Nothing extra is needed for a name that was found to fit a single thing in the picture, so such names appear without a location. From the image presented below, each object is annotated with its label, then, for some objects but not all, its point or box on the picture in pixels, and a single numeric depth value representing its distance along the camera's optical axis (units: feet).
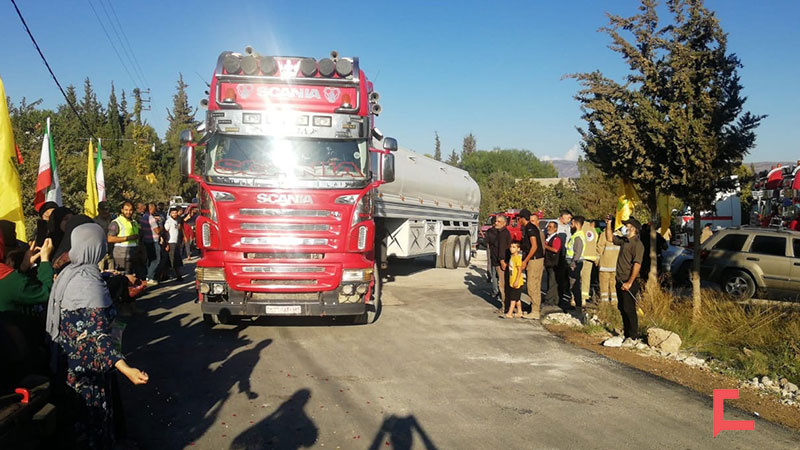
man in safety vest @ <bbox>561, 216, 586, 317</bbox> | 38.60
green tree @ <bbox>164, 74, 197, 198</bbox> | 144.97
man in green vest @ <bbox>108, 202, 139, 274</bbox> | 35.29
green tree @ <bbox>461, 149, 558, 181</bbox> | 329.31
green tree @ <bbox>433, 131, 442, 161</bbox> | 335.16
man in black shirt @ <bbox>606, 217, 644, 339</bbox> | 26.94
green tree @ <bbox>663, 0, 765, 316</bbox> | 28.27
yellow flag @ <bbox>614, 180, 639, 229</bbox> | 35.06
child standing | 34.71
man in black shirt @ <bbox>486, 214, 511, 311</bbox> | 38.19
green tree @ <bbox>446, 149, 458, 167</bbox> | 322.55
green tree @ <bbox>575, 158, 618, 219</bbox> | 92.17
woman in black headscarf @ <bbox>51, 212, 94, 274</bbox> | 21.63
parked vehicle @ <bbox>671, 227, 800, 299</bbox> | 43.93
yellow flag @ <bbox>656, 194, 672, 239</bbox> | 34.14
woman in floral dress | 13.55
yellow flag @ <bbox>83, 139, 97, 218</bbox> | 42.78
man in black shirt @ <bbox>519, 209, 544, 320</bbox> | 35.06
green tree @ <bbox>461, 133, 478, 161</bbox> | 352.28
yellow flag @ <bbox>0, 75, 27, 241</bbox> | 22.70
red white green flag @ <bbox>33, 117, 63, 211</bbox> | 32.55
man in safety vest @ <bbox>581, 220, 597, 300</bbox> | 37.91
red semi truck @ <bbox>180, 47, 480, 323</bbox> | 27.94
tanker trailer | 43.60
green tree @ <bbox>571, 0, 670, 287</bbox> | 29.89
